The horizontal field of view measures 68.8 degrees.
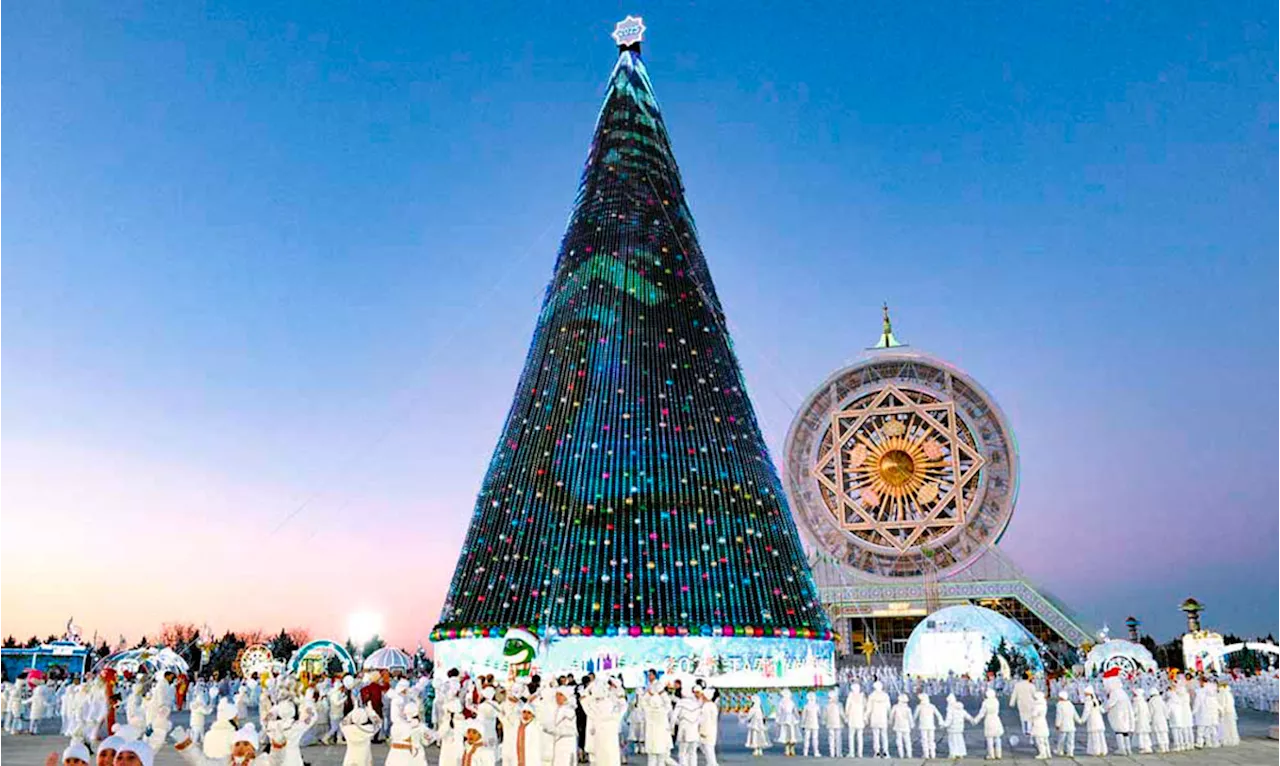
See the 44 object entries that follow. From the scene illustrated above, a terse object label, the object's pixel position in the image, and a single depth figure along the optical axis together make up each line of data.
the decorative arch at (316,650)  23.27
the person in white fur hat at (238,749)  5.63
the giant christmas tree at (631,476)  22.23
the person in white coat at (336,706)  16.83
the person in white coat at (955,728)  14.61
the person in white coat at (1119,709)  15.57
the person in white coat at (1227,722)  17.88
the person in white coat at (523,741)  9.37
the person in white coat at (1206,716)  17.23
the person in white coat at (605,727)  11.79
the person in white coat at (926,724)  15.05
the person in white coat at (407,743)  8.25
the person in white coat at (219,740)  8.07
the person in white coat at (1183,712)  16.55
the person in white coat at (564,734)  10.72
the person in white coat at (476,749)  7.92
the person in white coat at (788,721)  16.09
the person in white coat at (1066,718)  15.12
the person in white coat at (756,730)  15.47
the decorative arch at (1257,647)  34.88
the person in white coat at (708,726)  13.08
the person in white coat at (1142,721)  16.20
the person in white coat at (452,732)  8.86
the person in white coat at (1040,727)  15.09
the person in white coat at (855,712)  15.52
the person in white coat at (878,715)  15.48
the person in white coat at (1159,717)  16.44
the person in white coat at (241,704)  17.91
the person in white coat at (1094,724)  15.51
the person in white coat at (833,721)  15.95
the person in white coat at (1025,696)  16.64
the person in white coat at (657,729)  12.79
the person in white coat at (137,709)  12.28
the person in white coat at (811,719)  15.86
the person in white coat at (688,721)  13.11
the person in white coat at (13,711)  19.77
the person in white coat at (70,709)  17.72
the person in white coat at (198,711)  12.33
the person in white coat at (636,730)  15.74
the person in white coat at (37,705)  19.81
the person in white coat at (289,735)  7.74
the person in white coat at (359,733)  8.57
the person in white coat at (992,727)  14.82
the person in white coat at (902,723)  15.16
